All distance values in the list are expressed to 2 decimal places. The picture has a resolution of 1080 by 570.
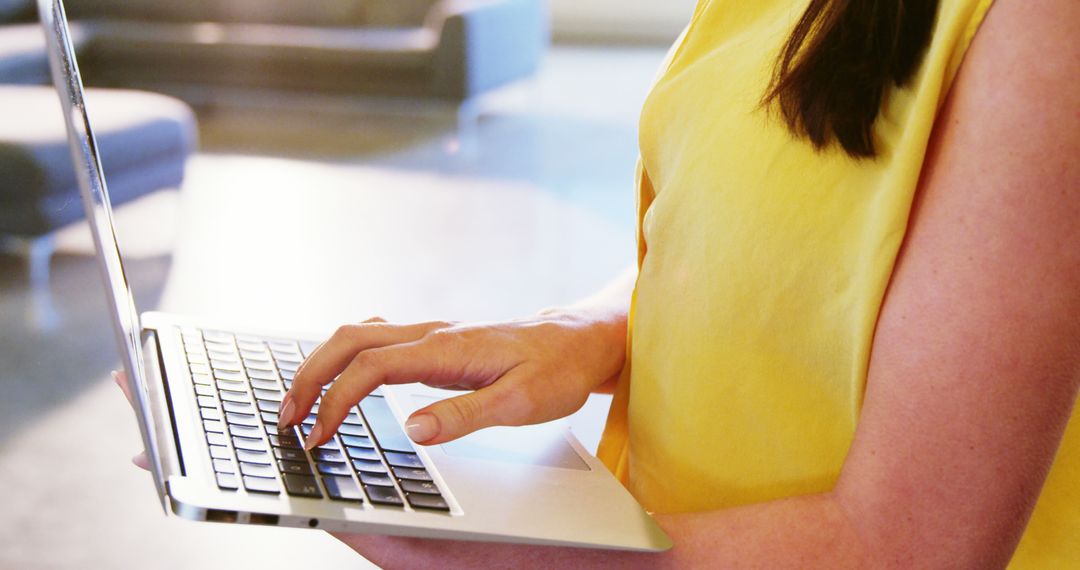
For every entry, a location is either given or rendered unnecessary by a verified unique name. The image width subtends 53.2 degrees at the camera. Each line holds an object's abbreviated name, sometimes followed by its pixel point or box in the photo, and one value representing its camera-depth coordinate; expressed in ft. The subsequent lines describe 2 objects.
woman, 1.55
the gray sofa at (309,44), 17.34
